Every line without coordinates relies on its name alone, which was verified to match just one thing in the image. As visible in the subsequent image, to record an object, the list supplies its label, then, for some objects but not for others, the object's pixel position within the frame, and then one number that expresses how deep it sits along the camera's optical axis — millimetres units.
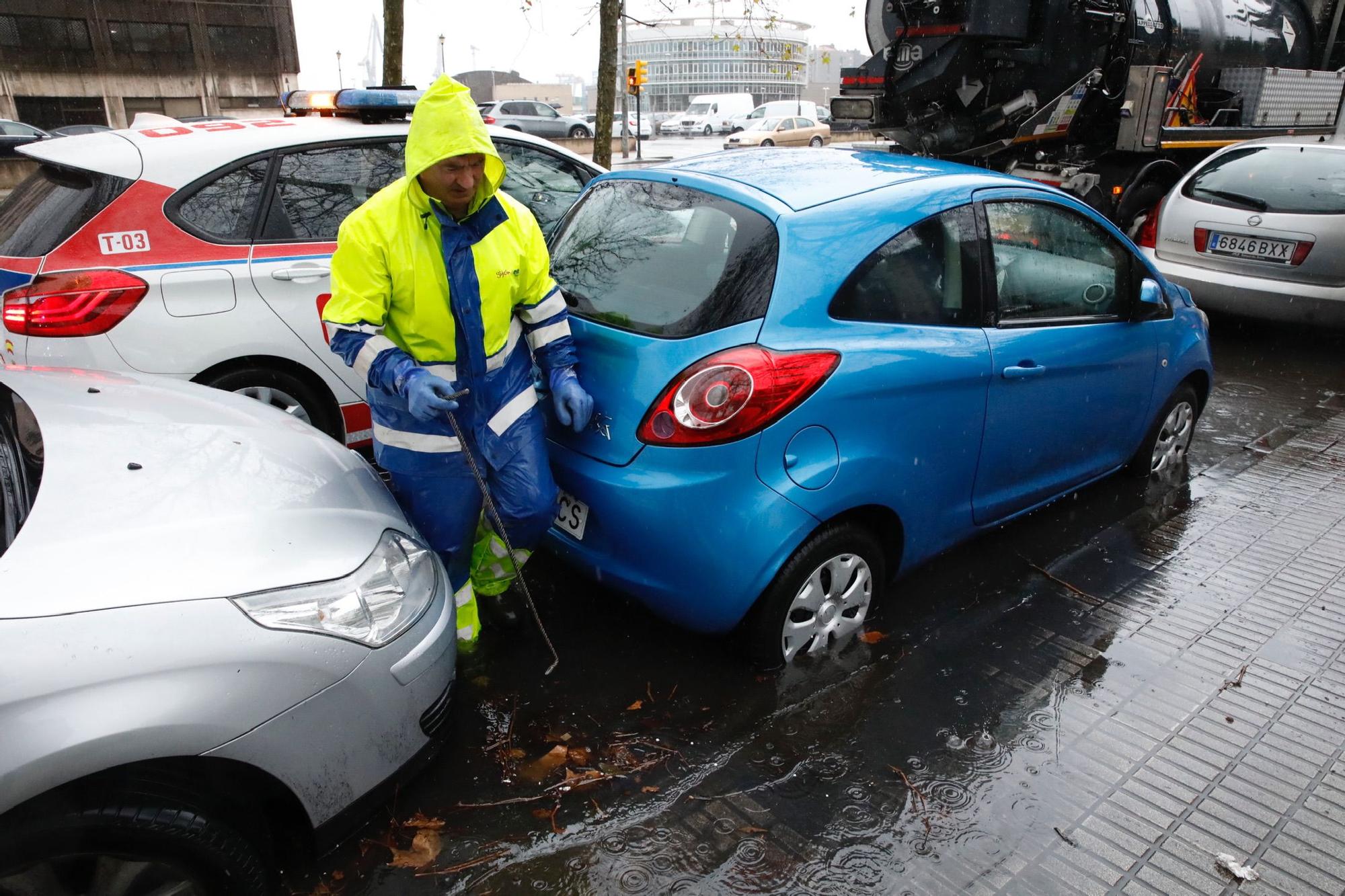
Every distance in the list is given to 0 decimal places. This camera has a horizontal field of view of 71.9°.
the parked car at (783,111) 39000
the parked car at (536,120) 33000
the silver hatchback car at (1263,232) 6551
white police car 3771
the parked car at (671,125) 46594
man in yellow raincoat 2750
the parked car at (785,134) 34906
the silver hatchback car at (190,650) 1673
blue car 2748
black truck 9469
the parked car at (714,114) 46062
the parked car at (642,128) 43734
